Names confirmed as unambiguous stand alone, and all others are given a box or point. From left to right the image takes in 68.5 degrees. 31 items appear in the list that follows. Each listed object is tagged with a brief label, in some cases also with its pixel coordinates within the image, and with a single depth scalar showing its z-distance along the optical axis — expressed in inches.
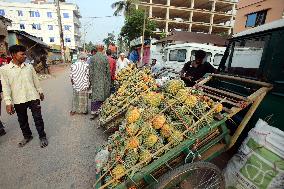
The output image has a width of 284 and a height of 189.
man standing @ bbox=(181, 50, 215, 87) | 198.8
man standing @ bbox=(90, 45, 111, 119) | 216.8
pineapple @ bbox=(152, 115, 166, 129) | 93.6
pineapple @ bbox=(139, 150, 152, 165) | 83.5
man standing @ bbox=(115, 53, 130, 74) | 306.7
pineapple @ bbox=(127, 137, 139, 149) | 88.4
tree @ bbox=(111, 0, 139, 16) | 1403.4
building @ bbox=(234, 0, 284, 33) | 608.1
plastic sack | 94.9
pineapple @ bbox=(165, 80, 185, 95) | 116.0
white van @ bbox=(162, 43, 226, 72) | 388.7
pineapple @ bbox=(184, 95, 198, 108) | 100.0
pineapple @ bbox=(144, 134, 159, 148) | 88.2
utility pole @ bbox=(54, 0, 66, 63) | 960.3
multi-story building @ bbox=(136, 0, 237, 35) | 1530.5
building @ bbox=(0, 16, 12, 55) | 506.4
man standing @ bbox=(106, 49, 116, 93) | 252.1
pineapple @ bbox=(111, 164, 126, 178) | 84.3
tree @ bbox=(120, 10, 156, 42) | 1117.7
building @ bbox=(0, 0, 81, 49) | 2086.6
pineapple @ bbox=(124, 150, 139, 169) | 85.5
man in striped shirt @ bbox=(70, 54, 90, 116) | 228.7
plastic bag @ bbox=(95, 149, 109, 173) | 99.0
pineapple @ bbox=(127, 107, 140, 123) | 101.2
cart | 83.0
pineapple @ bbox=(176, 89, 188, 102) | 103.1
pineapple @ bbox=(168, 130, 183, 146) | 87.8
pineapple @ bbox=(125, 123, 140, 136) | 94.7
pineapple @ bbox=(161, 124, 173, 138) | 91.2
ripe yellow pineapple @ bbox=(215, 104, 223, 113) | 97.8
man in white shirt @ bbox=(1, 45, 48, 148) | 150.5
